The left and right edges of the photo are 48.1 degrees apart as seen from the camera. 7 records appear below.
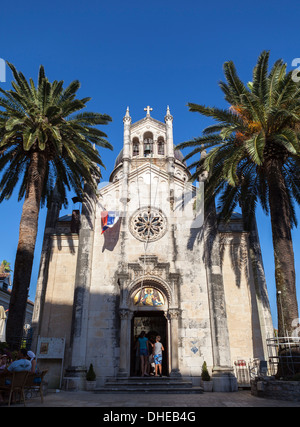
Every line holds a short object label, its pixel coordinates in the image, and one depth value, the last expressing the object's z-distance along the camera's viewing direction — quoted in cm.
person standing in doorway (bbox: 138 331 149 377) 1758
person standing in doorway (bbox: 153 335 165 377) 1730
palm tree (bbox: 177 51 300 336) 1420
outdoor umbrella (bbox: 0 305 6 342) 2195
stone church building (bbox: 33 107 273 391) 1783
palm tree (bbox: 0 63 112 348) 1567
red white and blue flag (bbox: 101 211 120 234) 2022
